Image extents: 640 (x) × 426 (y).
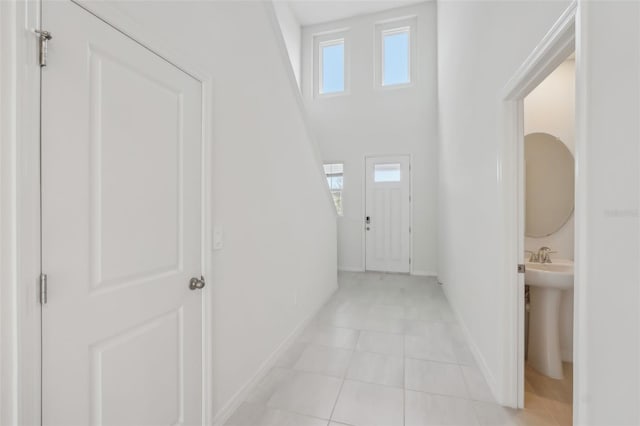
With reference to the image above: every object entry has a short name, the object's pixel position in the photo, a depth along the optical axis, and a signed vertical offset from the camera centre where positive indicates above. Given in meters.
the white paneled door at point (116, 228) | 0.85 -0.06
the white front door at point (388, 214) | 5.36 -0.05
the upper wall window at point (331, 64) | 5.85 +3.15
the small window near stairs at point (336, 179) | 5.72 +0.66
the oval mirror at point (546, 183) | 2.37 +0.25
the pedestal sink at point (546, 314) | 1.98 -0.77
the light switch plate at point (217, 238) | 1.57 -0.16
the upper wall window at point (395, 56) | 5.54 +3.09
